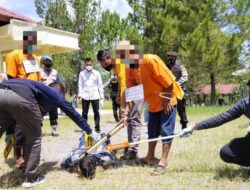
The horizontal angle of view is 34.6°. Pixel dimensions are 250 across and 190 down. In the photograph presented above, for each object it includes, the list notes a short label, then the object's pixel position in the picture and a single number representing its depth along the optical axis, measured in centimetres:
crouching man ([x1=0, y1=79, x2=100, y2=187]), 434
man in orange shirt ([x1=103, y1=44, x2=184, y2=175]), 492
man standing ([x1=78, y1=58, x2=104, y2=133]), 919
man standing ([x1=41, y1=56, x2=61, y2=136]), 872
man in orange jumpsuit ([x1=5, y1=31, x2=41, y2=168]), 533
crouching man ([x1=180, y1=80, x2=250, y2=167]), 456
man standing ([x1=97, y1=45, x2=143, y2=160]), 529
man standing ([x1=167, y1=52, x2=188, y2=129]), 838
